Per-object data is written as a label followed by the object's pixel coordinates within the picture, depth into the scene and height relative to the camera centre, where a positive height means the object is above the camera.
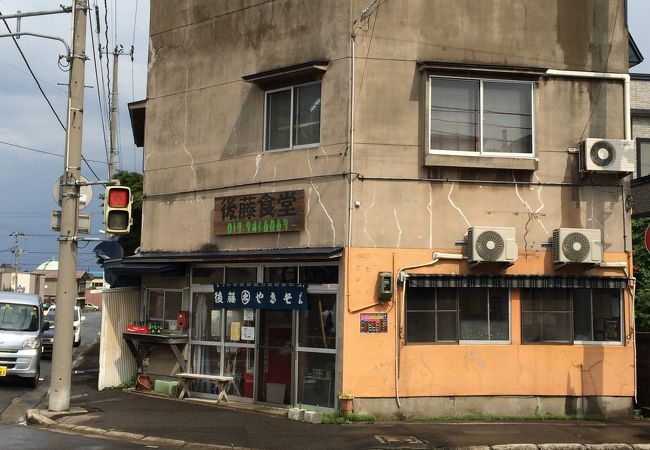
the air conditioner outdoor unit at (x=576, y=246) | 12.57 +0.86
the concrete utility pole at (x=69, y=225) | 12.24 +1.12
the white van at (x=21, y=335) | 16.09 -1.24
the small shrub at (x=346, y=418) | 11.76 -2.25
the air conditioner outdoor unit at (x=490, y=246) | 12.27 +0.82
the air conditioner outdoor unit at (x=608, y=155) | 12.77 +2.60
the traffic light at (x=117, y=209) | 12.09 +1.37
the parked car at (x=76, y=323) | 29.84 -1.68
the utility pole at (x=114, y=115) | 26.75 +7.29
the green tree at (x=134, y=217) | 26.14 +2.67
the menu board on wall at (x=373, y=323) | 12.19 -0.60
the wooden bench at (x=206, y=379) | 13.70 -1.95
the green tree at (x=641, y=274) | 14.28 +0.45
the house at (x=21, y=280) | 74.84 +0.45
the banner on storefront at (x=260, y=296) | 12.89 -0.15
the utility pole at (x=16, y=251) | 83.01 +4.13
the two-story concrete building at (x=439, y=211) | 12.38 +1.52
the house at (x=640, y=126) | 18.17 +5.16
